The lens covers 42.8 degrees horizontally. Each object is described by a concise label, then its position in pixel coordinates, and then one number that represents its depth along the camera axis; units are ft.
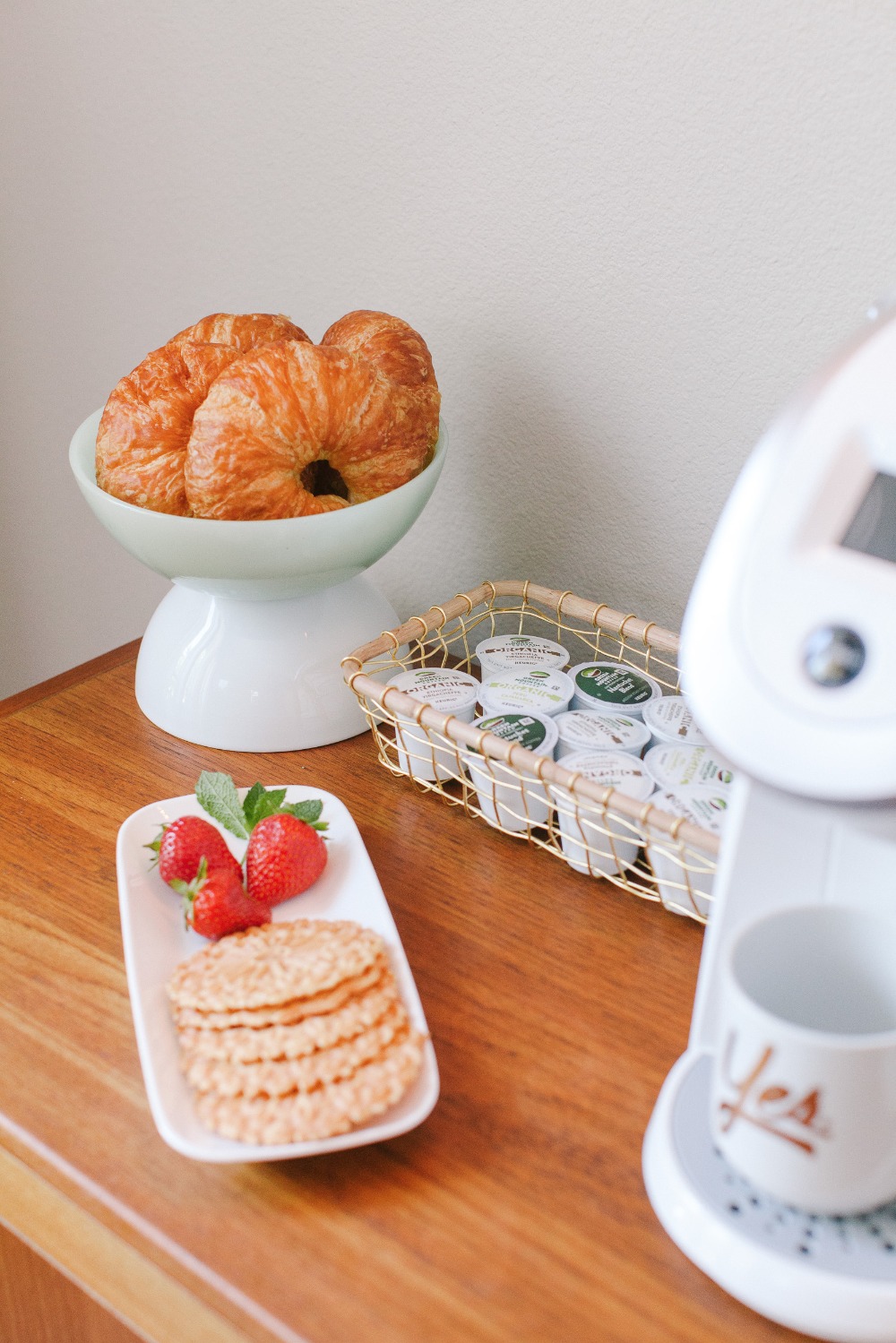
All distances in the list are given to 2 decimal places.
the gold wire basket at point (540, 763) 2.09
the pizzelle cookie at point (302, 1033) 1.67
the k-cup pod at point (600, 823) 2.19
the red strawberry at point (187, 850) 2.13
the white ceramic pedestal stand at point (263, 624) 2.49
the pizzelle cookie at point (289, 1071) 1.63
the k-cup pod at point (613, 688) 2.54
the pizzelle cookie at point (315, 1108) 1.58
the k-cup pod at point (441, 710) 2.48
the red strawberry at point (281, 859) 2.10
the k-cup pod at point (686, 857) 2.08
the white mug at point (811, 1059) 1.32
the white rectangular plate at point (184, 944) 1.60
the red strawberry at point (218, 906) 2.00
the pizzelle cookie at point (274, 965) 1.76
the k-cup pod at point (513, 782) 2.32
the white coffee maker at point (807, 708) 1.12
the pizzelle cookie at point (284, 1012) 1.72
